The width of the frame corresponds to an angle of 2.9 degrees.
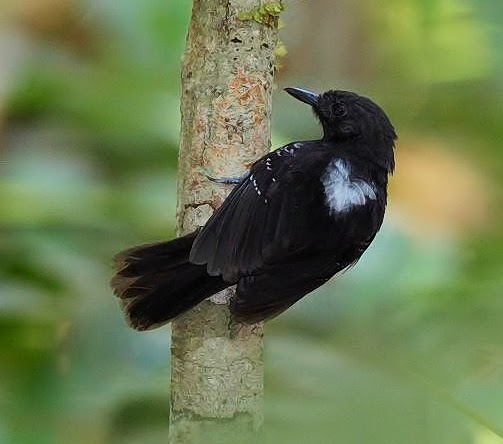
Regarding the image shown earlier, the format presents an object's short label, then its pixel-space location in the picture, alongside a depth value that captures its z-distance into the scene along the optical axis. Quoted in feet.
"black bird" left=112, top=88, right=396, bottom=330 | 10.55
